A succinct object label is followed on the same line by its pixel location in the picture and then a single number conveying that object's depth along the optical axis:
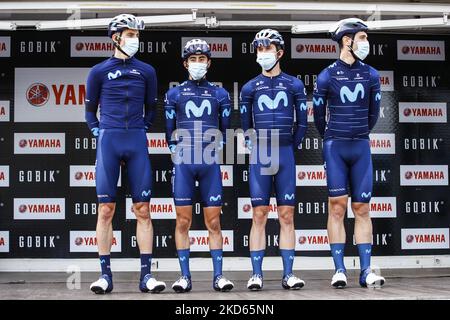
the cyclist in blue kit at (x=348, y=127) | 6.37
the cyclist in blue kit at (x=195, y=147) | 6.24
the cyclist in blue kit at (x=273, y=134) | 6.32
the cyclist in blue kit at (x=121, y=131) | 6.04
